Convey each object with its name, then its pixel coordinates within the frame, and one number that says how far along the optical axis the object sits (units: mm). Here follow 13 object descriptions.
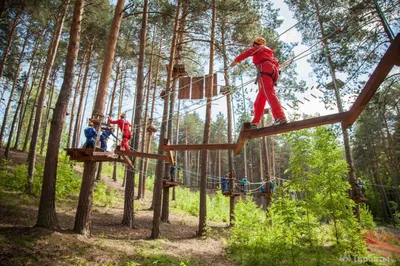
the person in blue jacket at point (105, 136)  7247
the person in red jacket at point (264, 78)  3893
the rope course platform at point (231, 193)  12734
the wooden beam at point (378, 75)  2786
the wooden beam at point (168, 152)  5618
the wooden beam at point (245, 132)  4106
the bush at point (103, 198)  13295
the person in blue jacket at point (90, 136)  6461
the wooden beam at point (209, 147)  5020
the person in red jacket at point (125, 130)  8166
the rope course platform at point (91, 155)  6164
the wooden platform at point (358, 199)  11609
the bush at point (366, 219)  16422
